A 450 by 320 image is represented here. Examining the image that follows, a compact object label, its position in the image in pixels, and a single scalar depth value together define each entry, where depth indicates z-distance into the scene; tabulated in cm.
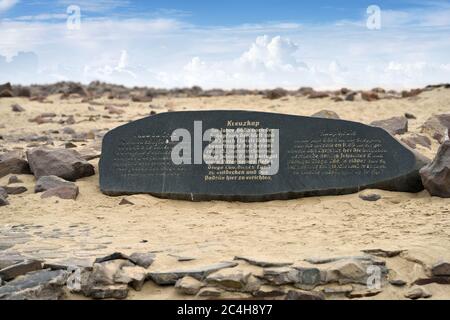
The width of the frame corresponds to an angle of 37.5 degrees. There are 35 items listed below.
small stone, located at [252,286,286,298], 500
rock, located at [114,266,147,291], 513
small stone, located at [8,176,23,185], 933
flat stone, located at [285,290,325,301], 487
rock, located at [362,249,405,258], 555
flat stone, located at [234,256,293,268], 524
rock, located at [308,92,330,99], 2189
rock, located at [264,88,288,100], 2273
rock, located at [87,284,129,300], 504
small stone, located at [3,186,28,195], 889
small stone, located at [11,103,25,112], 1933
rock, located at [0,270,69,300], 499
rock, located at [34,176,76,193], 880
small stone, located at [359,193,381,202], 800
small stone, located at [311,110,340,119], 1332
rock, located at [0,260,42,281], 536
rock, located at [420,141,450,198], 756
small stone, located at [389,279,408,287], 514
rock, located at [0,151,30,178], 975
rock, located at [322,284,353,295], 502
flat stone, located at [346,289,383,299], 501
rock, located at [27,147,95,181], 928
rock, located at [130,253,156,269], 545
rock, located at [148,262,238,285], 515
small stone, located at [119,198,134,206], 834
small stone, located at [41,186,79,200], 856
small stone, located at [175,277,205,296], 502
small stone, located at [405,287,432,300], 496
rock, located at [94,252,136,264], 544
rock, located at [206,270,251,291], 502
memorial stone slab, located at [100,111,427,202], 836
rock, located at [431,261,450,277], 520
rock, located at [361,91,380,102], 2008
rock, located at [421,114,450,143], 1287
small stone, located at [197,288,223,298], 499
